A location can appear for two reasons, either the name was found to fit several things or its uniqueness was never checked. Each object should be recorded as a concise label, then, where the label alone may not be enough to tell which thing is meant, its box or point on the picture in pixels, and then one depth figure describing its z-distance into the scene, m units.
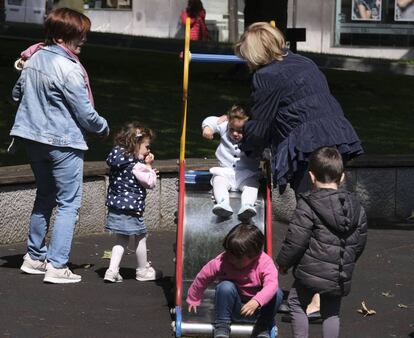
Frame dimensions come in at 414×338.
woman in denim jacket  14.85
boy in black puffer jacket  11.47
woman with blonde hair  13.40
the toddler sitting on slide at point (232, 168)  13.93
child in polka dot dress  15.21
